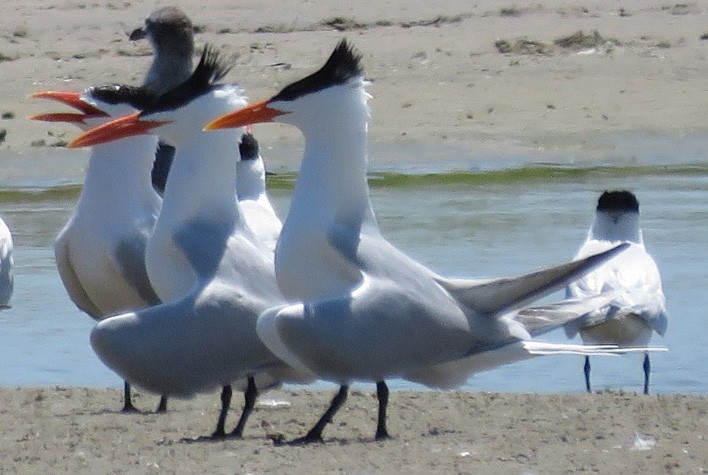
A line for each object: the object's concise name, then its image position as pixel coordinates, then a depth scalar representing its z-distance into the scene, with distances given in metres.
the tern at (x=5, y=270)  19.62
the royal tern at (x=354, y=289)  12.84
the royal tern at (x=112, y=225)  15.66
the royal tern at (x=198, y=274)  13.33
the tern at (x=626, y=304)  19.16
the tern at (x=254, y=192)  16.33
